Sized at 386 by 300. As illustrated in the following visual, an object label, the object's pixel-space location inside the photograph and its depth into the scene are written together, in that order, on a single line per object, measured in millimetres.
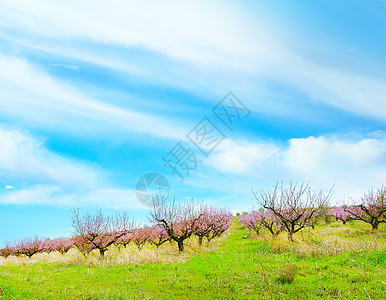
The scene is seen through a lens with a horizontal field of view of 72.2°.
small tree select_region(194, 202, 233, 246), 28625
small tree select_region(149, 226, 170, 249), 36062
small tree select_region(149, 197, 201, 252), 25672
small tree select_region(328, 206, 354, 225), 45281
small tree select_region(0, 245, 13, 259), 39375
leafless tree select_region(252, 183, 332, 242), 25300
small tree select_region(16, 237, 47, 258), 39125
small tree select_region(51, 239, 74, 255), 41706
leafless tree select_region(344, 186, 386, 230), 29266
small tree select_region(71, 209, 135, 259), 26406
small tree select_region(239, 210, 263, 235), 40219
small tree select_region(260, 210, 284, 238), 30675
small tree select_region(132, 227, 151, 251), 36438
